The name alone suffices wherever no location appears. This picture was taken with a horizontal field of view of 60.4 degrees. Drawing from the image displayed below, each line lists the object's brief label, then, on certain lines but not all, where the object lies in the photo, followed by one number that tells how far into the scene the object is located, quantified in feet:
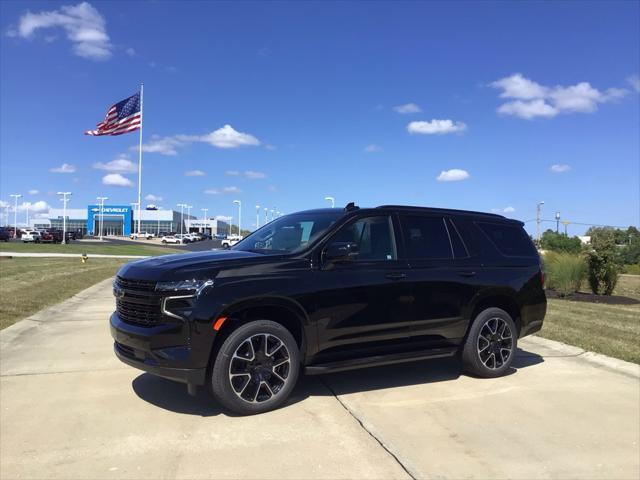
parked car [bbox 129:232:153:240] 299.79
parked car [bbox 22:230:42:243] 184.38
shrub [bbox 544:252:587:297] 51.29
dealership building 392.88
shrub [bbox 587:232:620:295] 52.70
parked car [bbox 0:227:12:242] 179.83
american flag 142.31
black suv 14.61
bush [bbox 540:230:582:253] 59.35
